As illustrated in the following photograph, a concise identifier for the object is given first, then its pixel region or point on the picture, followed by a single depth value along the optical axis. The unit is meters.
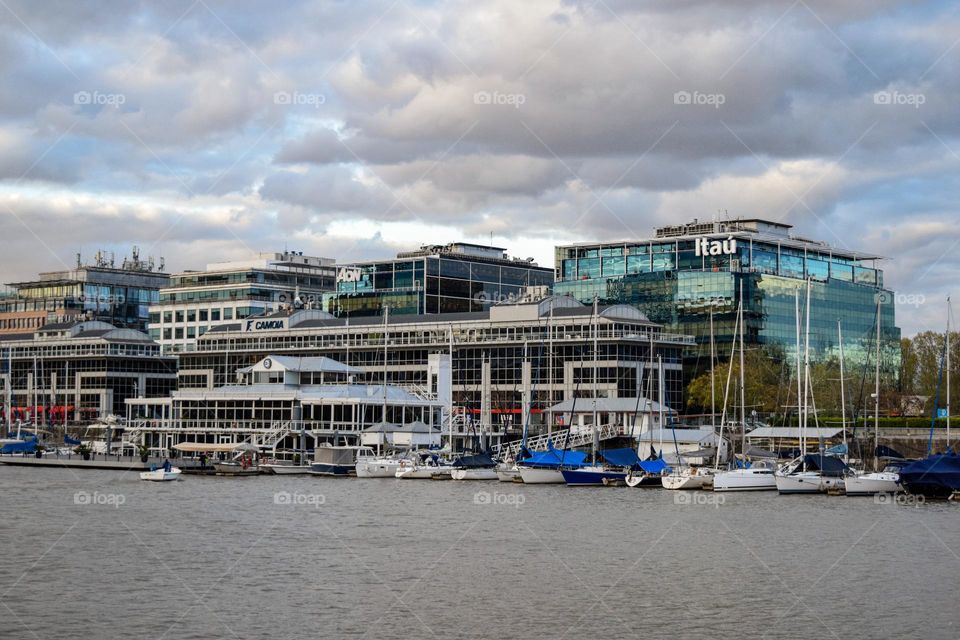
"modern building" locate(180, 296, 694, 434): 158.00
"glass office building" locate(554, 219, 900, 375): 184.12
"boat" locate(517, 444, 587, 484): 116.88
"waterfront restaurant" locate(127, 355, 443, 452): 144.50
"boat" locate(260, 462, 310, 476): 131.12
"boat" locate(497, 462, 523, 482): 120.69
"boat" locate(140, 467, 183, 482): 119.19
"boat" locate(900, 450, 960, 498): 97.94
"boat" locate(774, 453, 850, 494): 103.88
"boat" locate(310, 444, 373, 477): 127.94
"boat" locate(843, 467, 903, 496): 102.50
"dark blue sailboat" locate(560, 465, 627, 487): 114.62
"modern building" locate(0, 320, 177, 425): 183.12
